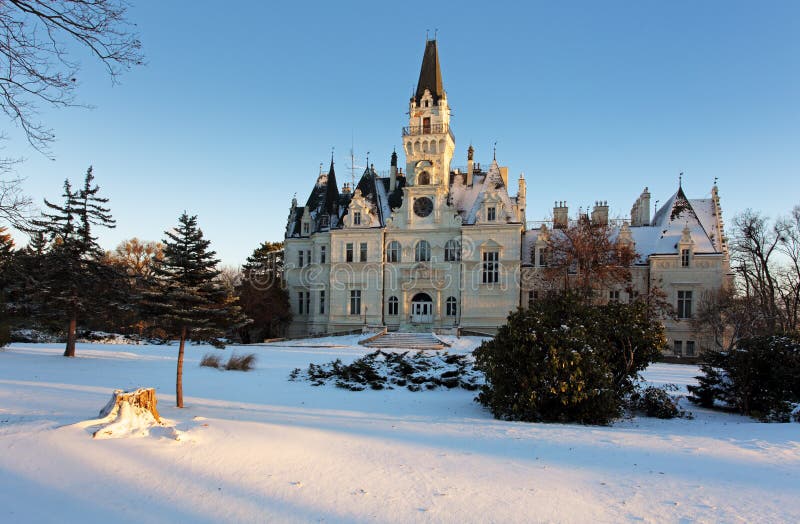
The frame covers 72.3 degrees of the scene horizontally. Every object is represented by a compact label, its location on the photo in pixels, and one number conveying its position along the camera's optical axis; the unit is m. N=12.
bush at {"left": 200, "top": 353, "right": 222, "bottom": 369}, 23.52
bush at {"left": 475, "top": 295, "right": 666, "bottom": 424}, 13.58
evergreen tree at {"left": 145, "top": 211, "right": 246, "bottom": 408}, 14.05
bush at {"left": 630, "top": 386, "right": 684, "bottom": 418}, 15.02
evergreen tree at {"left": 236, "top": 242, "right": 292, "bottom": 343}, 46.59
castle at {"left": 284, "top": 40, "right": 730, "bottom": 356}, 42.41
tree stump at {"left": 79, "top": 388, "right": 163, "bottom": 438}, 9.83
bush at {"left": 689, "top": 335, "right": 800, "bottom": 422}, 15.08
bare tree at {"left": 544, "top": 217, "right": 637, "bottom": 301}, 34.16
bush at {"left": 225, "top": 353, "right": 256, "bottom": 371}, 22.91
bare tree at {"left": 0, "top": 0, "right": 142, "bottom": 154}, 7.97
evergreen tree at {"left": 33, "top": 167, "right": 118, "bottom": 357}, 24.69
